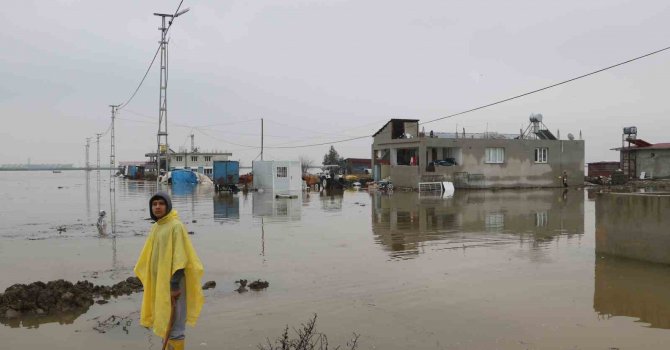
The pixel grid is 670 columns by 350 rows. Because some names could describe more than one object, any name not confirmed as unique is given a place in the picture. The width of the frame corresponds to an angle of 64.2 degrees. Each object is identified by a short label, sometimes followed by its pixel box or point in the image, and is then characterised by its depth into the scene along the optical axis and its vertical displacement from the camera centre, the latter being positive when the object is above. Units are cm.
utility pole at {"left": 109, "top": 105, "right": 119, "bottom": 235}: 2006 -126
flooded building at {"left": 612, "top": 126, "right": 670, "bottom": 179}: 4200 +156
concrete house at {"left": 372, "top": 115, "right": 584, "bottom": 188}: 4006 +158
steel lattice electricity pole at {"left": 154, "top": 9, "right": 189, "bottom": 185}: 2147 +372
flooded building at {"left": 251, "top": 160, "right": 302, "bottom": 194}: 3556 -1
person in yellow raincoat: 452 -83
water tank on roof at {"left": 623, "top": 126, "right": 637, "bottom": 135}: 4407 +388
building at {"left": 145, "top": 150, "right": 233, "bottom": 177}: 7812 +278
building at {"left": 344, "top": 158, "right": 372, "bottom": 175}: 6418 +145
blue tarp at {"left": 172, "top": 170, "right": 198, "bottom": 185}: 5478 -1
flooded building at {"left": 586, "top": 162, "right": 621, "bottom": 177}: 5653 +97
